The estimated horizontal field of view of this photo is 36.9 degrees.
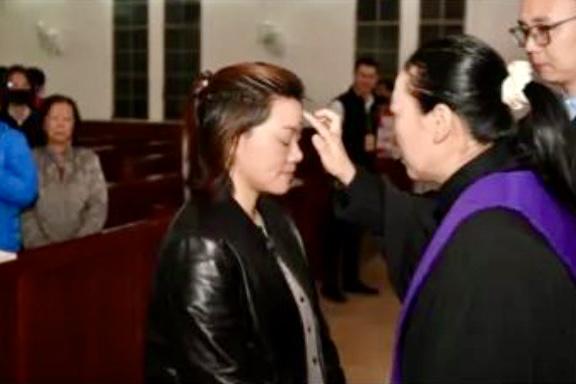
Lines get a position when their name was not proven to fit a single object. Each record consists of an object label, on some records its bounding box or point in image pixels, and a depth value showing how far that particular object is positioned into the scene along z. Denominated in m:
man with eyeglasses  1.80
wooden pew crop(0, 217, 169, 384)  2.84
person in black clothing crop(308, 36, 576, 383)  1.04
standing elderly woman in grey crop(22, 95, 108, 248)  3.70
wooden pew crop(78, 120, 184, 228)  4.72
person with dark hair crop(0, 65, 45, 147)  3.99
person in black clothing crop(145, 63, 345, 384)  1.52
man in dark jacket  5.67
